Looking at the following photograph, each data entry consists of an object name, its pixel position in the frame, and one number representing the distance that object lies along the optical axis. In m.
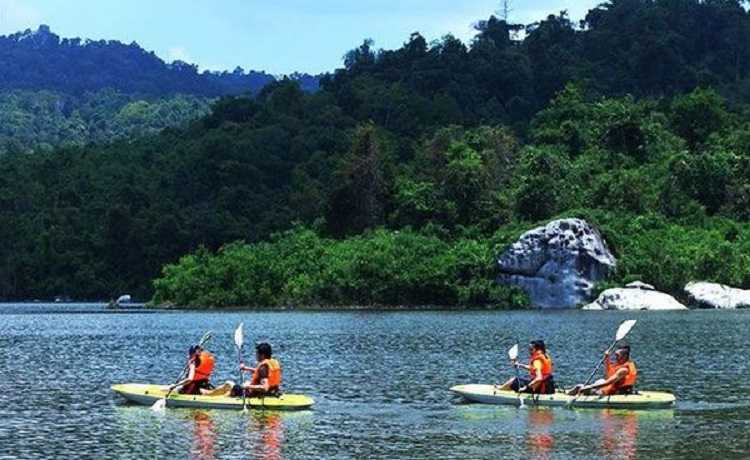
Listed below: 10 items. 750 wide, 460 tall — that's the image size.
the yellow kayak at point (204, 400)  34.56
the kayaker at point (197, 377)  35.91
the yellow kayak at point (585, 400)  34.94
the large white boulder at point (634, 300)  85.56
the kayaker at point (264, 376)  34.44
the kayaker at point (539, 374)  35.22
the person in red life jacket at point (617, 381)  35.09
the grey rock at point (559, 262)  88.19
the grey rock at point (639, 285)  87.00
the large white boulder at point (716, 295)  86.38
